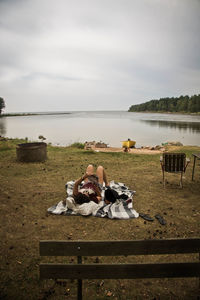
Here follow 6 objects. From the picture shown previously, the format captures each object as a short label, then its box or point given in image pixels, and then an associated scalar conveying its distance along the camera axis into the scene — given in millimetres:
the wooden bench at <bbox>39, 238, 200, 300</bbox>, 2318
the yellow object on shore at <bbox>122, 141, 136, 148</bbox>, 22380
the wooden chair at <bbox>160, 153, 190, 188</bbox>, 7332
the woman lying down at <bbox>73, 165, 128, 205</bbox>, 5766
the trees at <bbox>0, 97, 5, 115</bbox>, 112894
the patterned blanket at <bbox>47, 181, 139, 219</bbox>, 5398
